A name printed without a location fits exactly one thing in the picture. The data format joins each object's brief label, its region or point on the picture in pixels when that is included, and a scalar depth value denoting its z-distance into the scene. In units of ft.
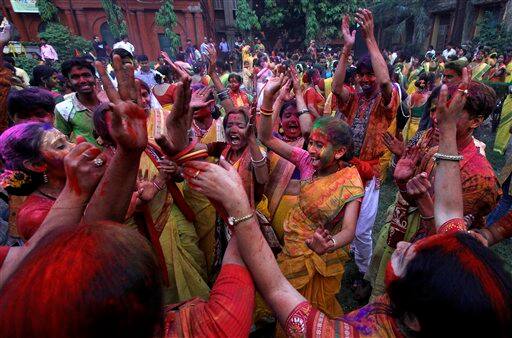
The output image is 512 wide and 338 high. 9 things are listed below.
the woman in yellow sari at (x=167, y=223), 6.81
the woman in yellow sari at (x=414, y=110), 16.42
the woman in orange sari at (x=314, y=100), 15.84
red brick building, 75.92
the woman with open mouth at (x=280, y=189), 8.80
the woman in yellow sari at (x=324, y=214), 6.73
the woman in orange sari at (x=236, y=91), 19.74
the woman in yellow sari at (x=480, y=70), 28.53
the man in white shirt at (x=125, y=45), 43.65
